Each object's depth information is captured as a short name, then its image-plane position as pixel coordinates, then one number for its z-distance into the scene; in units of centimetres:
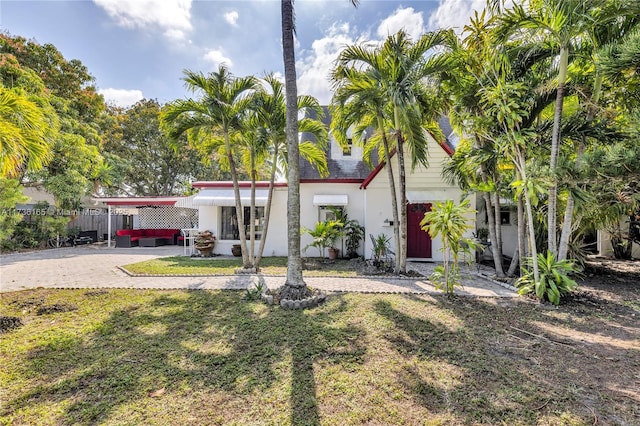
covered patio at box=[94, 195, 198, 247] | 2756
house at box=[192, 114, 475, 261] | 1501
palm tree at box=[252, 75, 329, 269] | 1097
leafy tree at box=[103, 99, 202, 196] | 3353
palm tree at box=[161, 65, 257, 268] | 1091
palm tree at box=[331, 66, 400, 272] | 1017
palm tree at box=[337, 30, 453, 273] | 956
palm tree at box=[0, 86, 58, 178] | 600
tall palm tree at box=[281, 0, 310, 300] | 816
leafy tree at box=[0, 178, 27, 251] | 1647
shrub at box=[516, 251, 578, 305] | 770
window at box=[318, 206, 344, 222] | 1679
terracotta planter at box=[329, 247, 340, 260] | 1619
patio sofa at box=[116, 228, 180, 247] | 2341
